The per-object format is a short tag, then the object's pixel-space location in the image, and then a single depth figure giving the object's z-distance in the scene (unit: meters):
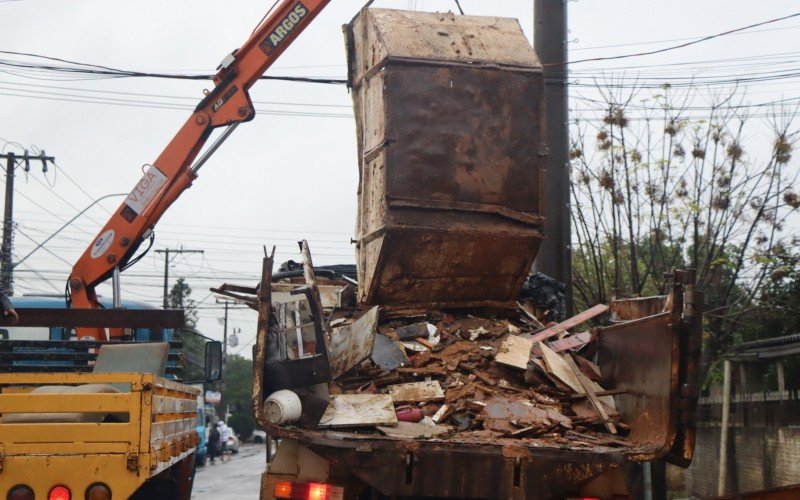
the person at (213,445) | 32.53
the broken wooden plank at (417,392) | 6.04
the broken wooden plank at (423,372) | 6.38
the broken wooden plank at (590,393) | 5.91
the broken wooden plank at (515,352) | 6.34
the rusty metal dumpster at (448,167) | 7.25
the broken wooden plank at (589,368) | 6.57
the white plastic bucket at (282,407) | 5.20
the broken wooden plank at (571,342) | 6.82
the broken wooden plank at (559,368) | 6.26
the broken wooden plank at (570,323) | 7.00
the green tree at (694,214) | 14.03
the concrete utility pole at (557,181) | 11.31
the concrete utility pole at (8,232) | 26.77
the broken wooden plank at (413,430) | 5.38
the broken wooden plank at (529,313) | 7.73
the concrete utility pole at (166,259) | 46.29
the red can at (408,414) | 5.75
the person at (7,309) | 6.73
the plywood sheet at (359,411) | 5.51
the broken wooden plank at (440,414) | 5.82
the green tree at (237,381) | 71.32
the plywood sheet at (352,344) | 6.27
